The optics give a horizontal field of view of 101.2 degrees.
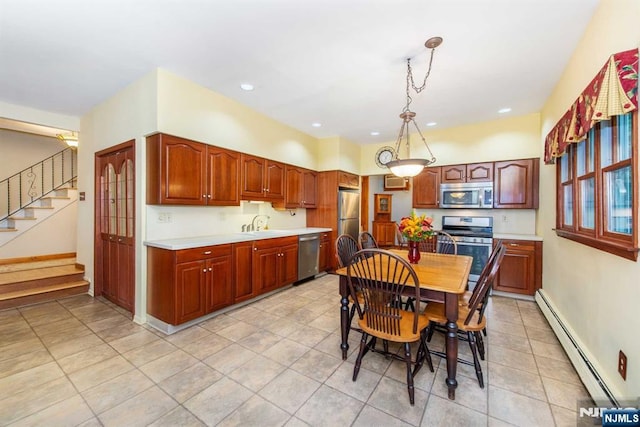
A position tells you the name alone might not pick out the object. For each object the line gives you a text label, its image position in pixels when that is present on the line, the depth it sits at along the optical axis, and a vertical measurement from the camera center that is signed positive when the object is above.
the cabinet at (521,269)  3.71 -0.82
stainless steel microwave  4.30 +0.29
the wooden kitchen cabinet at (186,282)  2.68 -0.75
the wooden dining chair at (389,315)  1.79 -0.73
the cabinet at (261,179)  3.73 +0.52
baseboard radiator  1.68 -1.15
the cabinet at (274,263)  3.60 -0.74
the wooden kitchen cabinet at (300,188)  4.60 +0.47
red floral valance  1.42 +0.71
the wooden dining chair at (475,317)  1.83 -0.81
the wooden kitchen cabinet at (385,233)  7.45 -0.59
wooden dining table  1.80 -0.57
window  1.52 +0.18
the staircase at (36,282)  3.40 -0.96
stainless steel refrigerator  5.23 +0.01
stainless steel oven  4.05 -0.40
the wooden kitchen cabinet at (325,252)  4.92 -0.77
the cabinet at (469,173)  4.36 +0.68
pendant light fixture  2.68 +0.51
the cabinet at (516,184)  4.02 +0.44
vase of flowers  2.50 -0.17
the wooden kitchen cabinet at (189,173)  2.79 +0.47
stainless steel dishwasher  4.39 -0.73
